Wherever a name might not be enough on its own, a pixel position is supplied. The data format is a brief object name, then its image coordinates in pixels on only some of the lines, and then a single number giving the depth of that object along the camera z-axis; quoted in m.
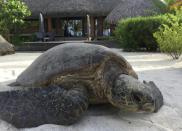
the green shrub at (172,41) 4.84
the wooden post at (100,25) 11.29
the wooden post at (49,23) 10.99
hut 9.83
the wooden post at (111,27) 10.52
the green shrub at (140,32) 6.57
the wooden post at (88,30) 9.61
